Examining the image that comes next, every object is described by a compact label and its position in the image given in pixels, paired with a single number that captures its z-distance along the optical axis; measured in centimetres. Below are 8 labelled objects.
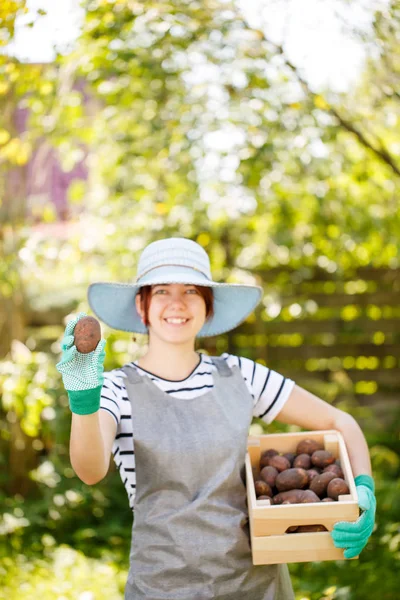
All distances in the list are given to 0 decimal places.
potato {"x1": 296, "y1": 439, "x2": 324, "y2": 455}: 212
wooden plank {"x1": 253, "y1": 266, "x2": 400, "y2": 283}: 529
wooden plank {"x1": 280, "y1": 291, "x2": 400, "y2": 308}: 545
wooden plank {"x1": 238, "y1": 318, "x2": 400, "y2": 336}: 541
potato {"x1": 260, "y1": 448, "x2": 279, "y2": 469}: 211
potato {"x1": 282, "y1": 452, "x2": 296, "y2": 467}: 211
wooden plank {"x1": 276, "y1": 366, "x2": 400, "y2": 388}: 550
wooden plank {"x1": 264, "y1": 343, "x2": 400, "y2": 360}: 543
